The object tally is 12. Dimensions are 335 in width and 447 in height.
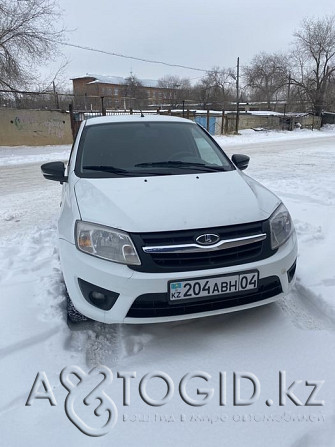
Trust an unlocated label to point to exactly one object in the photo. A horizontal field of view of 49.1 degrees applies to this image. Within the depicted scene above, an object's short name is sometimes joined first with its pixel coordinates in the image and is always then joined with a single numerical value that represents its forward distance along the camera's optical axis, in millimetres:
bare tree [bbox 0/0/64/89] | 15688
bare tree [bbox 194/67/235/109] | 55656
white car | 2332
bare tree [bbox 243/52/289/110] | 42469
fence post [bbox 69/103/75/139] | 17641
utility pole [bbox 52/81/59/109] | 17589
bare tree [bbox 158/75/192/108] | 59938
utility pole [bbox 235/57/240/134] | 33959
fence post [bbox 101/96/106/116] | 18462
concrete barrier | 16375
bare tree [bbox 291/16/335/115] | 40062
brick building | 20953
